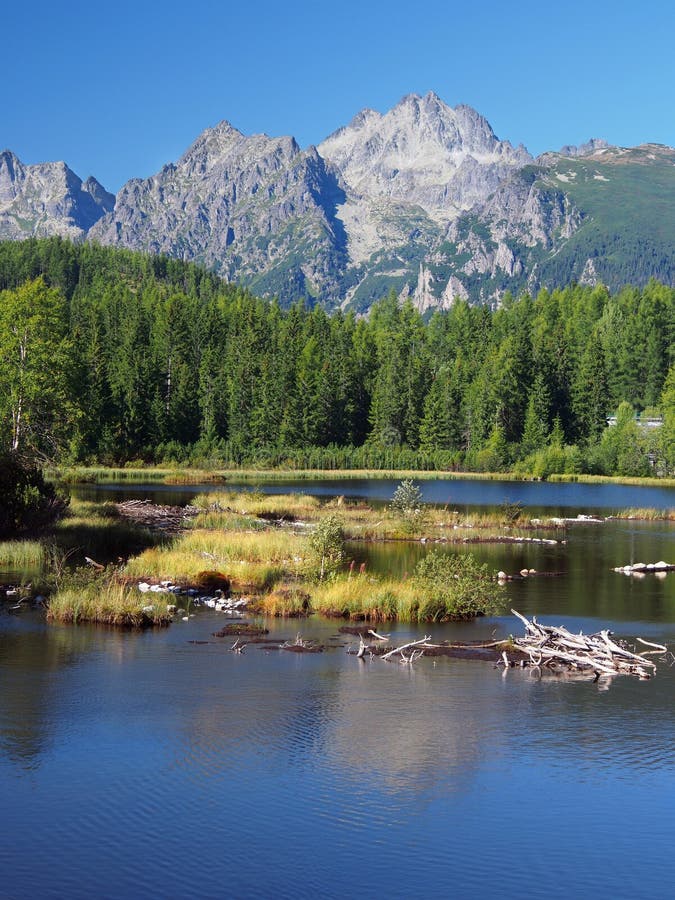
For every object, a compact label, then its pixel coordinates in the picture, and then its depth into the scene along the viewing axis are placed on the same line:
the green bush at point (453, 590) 38.81
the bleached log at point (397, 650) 30.67
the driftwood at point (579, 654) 29.77
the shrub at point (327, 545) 42.44
